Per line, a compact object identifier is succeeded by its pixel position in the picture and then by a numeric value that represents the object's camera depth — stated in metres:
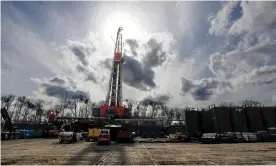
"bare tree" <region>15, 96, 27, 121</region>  89.31
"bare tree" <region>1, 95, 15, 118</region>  80.31
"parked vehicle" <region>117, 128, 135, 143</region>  31.73
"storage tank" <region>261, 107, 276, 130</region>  46.00
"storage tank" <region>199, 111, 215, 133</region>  48.78
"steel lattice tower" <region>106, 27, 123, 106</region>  85.94
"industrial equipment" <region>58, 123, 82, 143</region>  29.78
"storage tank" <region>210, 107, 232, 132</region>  43.97
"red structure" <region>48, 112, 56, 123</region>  57.97
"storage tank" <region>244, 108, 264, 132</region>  45.47
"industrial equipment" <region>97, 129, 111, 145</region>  27.30
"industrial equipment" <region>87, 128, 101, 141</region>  36.10
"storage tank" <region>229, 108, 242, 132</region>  44.59
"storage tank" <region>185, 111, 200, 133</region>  48.66
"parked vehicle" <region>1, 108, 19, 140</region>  41.84
